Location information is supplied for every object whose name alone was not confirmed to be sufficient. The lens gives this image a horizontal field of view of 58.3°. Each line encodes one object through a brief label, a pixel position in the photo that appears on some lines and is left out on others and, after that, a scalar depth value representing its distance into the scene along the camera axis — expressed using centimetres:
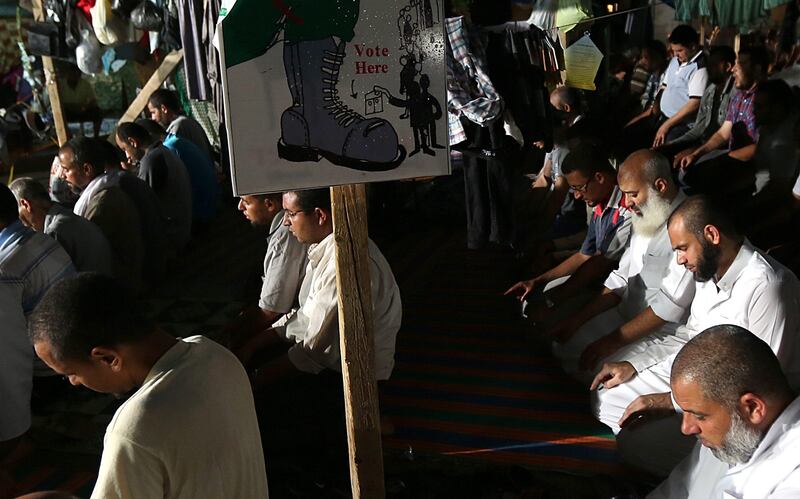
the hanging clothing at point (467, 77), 369
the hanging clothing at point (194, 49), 514
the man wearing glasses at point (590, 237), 415
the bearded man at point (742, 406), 197
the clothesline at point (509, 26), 392
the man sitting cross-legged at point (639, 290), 346
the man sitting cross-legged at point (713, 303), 276
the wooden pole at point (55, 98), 738
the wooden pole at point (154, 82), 758
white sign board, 206
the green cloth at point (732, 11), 628
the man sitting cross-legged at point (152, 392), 169
